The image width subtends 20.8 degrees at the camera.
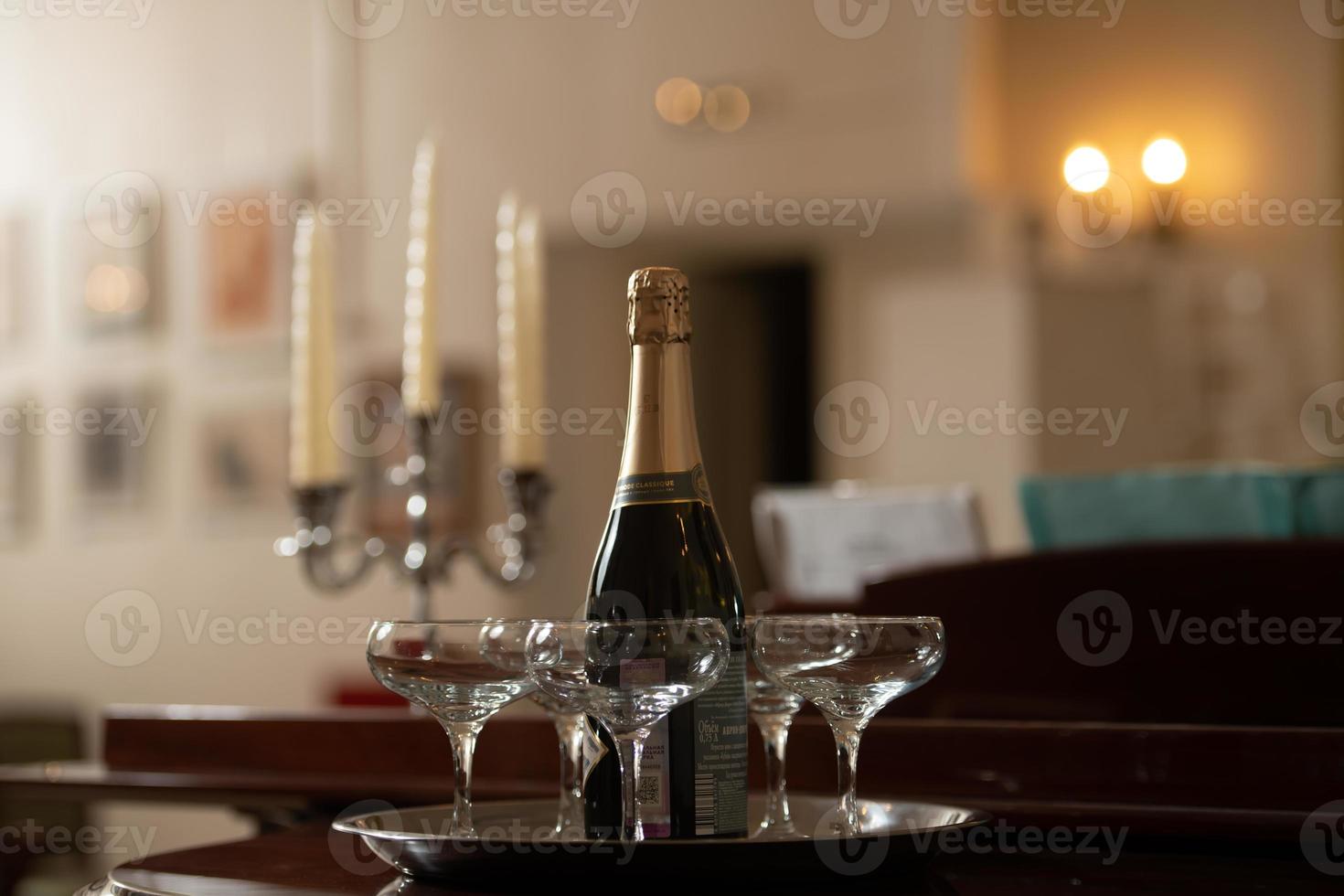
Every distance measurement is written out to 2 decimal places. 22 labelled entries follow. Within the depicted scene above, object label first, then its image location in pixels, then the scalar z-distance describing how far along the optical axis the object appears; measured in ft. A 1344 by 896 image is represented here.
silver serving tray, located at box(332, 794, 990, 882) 6.05
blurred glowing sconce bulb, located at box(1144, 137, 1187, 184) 23.13
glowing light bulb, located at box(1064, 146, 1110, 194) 23.27
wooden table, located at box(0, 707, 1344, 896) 6.29
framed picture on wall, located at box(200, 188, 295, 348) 27.26
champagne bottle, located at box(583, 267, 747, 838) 6.32
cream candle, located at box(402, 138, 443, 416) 8.40
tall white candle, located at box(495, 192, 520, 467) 8.41
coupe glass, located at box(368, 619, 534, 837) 6.22
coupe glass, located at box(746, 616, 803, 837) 6.52
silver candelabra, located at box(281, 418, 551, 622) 8.46
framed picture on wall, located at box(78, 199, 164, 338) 28.83
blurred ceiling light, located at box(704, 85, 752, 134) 24.27
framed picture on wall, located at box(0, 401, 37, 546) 29.87
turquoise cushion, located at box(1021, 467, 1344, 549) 9.44
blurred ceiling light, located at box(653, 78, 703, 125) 24.49
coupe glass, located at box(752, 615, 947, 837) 6.20
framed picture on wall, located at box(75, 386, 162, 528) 28.58
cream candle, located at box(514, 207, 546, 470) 8.40
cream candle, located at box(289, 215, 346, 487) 8.44
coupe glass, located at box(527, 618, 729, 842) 6.03
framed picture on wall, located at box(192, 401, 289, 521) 26.97
